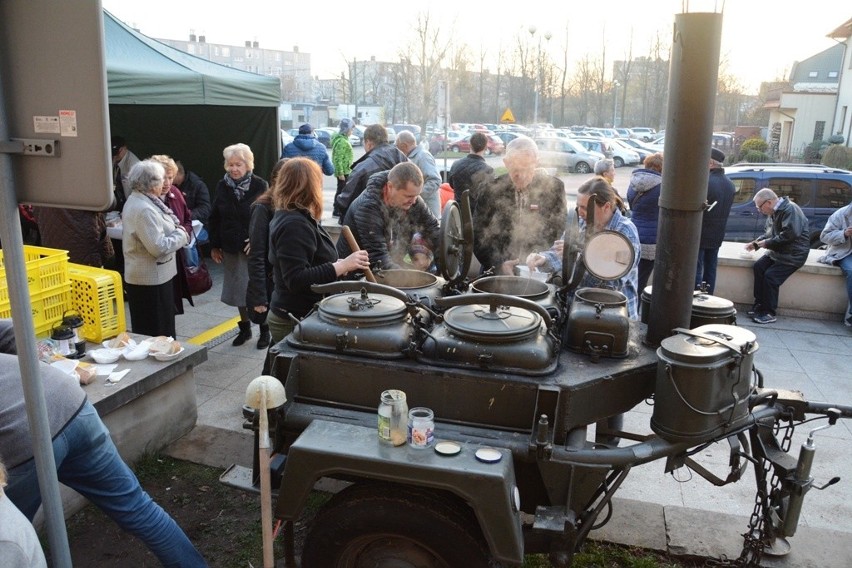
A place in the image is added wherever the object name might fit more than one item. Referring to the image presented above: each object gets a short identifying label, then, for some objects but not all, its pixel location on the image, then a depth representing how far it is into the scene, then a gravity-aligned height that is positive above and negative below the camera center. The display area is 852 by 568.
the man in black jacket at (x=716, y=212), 6.74 -0.71
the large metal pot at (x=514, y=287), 3.24 -0.74
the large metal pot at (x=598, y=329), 2.74 -0.78
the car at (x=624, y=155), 26.06 -0.65
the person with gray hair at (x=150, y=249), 4.74 -0.90
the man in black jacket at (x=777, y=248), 6.87 -1.07
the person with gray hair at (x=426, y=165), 7.61 -0.37
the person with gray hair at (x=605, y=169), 6.79 -0.32
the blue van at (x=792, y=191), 9.66 -0.69
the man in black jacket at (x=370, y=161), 6.52 -0.30
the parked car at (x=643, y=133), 36.22 +0.33
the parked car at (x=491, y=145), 18.55 -0.37
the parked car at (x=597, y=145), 19.62 -0.24
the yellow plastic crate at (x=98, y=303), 4.32 -1.16
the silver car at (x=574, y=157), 16.88 -0.51
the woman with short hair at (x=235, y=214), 5.75 -0.74
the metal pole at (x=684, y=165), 2.58 -0.10
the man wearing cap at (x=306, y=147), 9.94 -0.26
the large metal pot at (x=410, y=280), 3.33 -0.76
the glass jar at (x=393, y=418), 2.35 -1.00
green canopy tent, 6.49 +0.25
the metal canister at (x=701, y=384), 2.44 -0.89
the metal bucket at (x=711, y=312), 2.99 -0.76
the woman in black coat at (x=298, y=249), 3.48 -0.63
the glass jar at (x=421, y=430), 2.34 -1.03
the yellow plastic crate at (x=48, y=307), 4.12 -1.16
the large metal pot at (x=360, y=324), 2.70 -0.80
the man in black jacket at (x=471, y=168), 6.46 -0.33
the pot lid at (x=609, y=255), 3.04 -0.53
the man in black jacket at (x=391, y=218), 3.93 -0.55
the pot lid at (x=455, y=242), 3.23 -0.54
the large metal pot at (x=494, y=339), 2.57 -0.80
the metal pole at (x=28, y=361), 1.65 -0.61
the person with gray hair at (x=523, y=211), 4.68 -0.54
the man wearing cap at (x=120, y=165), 6.98 -0.43
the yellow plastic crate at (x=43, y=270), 4.04 -0.91
